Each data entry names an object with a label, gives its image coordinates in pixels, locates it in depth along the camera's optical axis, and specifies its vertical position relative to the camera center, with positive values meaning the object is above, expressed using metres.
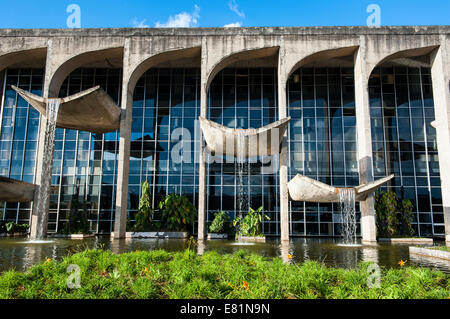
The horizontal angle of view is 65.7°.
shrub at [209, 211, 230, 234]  21.23 -0.57
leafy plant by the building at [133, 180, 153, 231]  21.30 +0.07
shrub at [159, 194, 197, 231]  21.59 +0.09
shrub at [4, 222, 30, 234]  22.11 -0.90
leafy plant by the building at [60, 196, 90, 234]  21.39 -0.45
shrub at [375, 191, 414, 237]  20.50 -0.09
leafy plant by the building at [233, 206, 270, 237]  19.31 -0.62
